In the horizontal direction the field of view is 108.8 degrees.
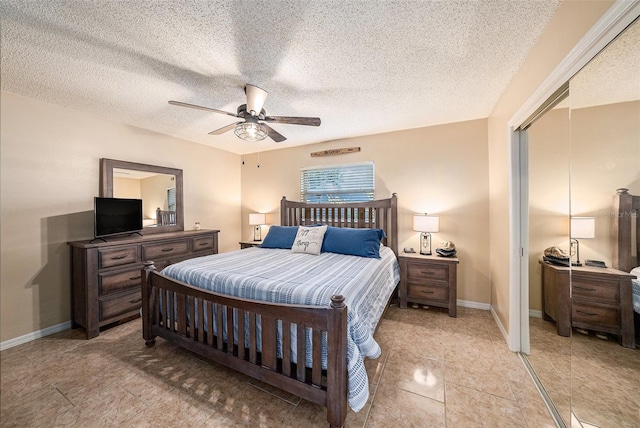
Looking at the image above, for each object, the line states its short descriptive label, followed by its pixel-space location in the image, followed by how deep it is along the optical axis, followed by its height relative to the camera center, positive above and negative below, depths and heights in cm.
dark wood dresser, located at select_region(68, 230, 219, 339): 247 -70
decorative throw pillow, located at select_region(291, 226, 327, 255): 304 -36
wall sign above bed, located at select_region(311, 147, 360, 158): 387 +108
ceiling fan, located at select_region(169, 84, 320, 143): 218 +92
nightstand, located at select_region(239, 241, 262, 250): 425 -56
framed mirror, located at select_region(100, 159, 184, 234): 301 +39
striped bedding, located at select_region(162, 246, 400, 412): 150 -55
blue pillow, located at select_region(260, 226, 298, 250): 339 -36
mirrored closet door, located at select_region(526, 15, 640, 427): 107 -21
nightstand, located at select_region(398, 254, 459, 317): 288 -89
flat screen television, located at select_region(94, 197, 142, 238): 270 -1
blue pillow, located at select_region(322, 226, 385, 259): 284 -37
